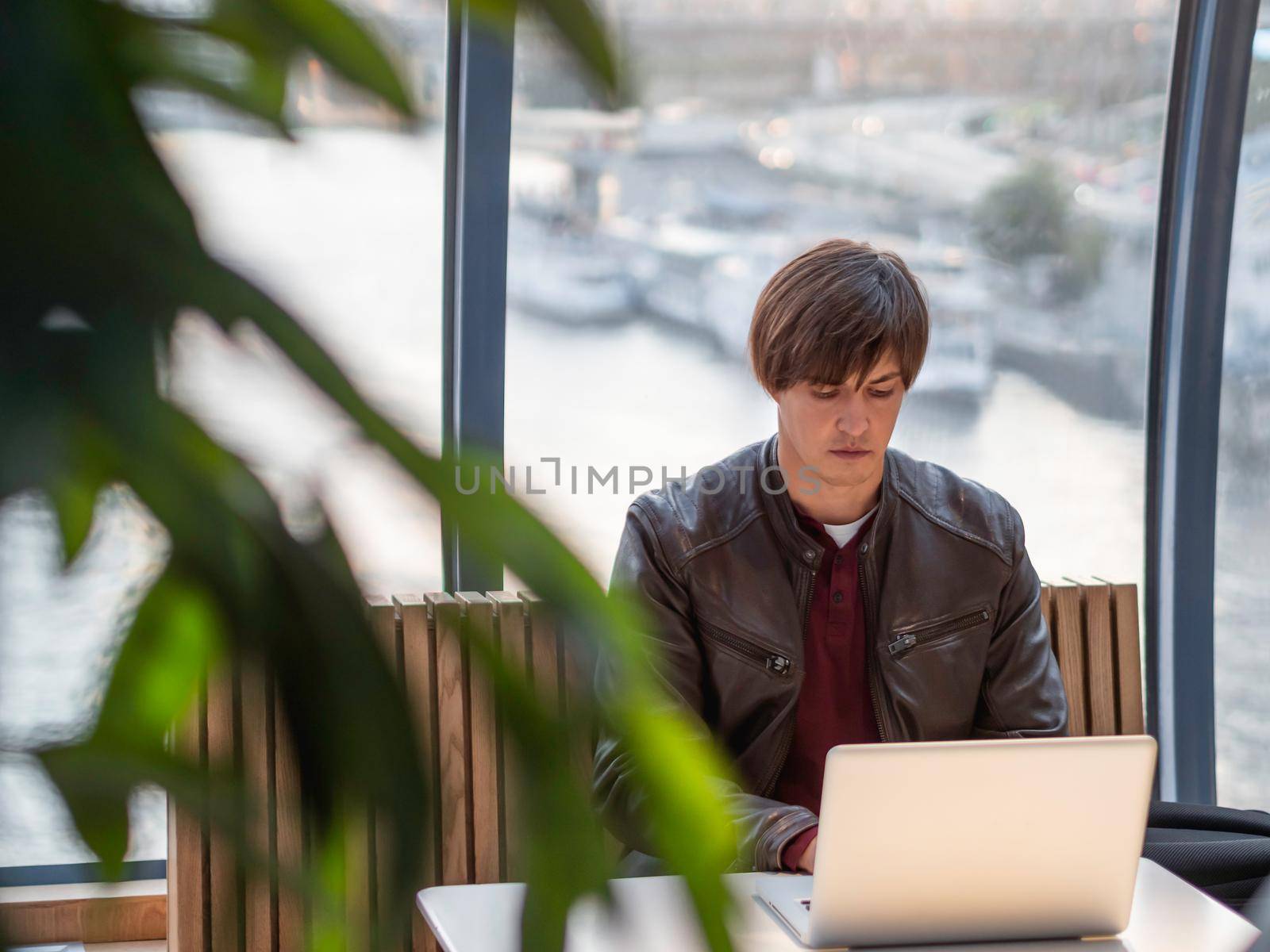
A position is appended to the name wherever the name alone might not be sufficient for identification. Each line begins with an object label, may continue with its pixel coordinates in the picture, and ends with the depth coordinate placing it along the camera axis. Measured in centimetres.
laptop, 282
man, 461
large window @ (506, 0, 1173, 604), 658
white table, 300
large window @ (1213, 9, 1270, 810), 721
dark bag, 430
